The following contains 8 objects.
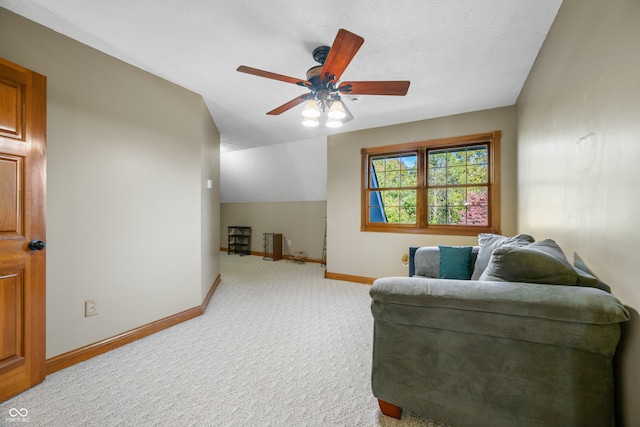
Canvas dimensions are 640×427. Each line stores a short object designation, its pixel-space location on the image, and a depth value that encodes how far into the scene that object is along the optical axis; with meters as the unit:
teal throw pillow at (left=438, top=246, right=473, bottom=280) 2.51
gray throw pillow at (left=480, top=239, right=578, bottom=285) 1.22
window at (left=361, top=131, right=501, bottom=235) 3.59
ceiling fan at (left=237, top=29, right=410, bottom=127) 1.78
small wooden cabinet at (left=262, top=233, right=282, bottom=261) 6.43
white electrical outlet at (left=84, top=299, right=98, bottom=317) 2.11
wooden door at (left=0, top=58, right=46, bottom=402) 1.62
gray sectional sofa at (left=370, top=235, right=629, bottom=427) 1.06
